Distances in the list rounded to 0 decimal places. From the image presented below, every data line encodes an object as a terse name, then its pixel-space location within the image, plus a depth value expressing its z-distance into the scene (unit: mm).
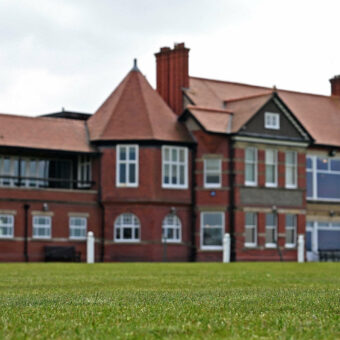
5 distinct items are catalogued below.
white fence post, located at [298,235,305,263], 44656
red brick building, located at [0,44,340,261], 43844
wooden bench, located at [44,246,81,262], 43012
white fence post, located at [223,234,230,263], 42938
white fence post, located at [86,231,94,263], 41344
